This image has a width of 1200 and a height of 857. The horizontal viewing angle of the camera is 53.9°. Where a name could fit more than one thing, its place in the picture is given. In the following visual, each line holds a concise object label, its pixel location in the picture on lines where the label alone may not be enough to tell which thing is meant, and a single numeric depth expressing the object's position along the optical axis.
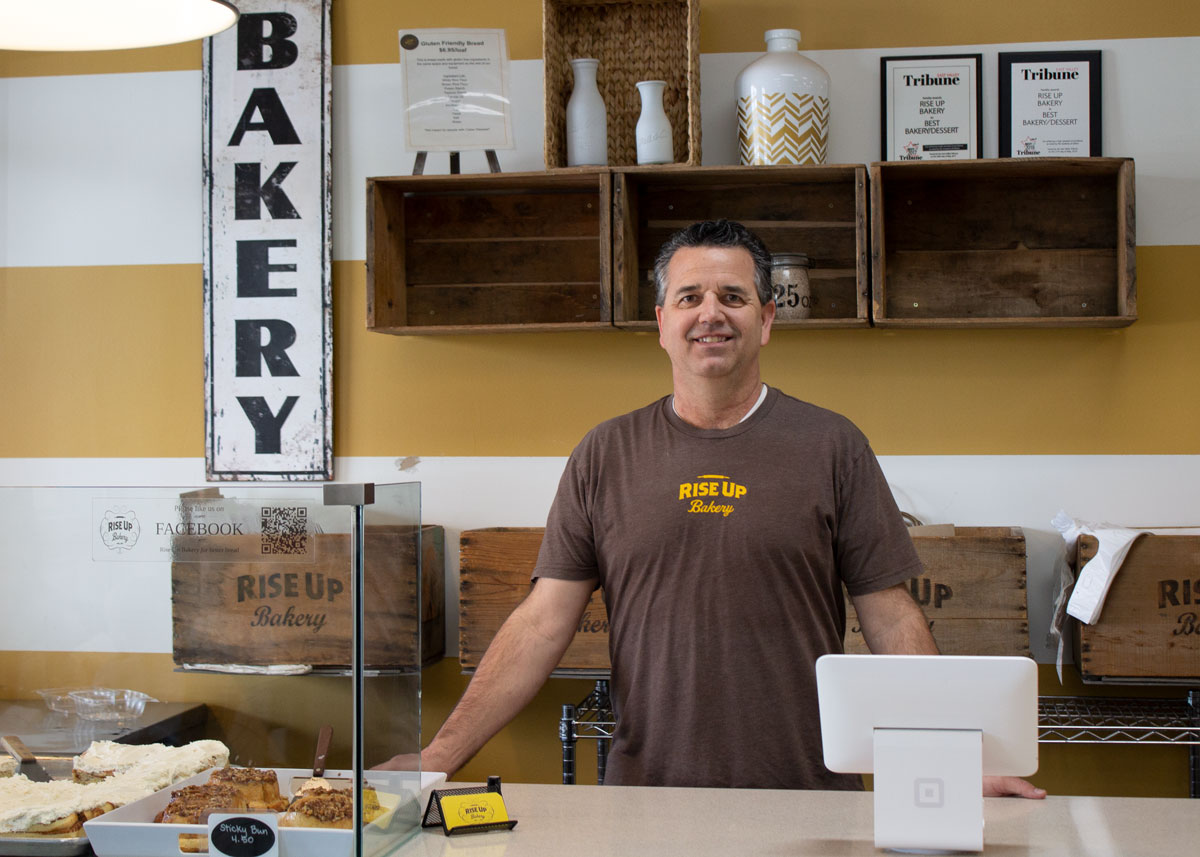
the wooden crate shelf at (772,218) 2.89
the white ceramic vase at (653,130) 2.79
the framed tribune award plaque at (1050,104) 2.87
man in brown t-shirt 1.91
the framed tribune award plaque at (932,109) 2.89
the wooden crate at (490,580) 2.74
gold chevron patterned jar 2.73
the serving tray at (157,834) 1.24
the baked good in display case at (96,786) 1.26
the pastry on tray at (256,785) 1.27
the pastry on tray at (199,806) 1.25
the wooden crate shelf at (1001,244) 2.85
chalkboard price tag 1.24
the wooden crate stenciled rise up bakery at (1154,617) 2.55
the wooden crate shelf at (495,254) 3.01
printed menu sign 2.84
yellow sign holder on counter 1.46
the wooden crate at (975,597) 2.62
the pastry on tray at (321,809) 1.24
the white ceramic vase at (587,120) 2.83
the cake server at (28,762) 1.31
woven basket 2.95
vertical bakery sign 3.09
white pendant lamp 1.61
